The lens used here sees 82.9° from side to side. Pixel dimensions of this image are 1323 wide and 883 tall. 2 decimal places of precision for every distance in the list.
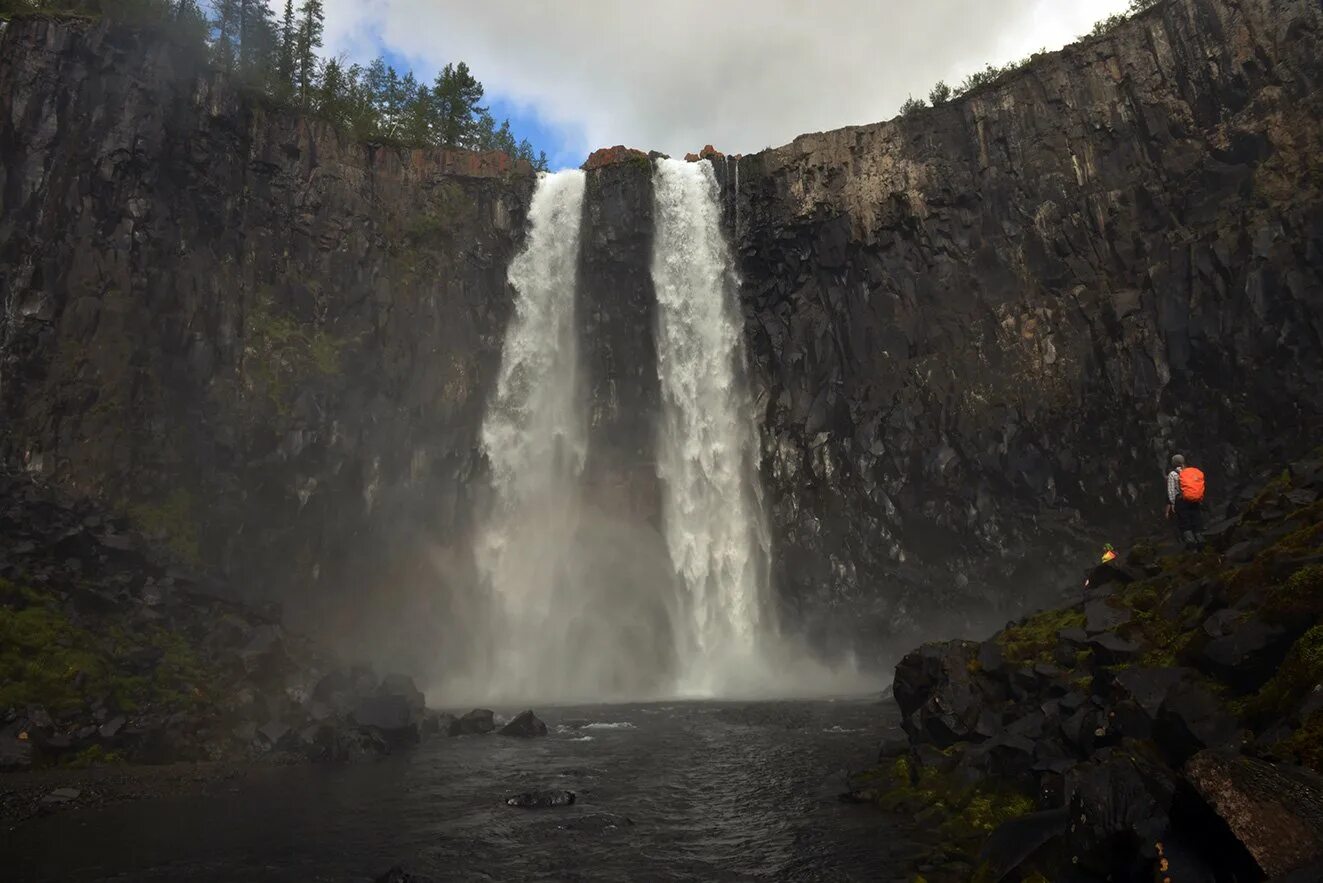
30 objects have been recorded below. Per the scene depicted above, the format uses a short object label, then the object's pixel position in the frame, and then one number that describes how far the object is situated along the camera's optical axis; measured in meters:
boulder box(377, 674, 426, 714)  24.80
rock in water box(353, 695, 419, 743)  21.72
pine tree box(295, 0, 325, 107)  51.21
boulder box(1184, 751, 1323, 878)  5.72
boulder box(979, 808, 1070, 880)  8.46
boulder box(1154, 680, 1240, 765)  8.43
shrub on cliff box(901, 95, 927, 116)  40.69
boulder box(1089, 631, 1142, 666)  12.05
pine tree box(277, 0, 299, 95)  45.02
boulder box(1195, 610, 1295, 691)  8.91
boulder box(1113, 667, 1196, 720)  9.67
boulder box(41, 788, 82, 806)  14.78
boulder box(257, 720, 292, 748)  21.11
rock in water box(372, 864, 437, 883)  10.16
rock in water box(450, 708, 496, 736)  23.64
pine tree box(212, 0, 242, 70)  48.91
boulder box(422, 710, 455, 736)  23.64
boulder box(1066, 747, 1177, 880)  7.41
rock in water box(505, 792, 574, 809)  14.42
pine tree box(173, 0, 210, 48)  36.22
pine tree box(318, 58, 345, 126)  43.63
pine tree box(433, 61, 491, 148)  56.22
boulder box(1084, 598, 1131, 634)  13.88
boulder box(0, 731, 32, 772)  16.97
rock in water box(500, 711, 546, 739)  22.72
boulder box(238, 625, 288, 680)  24.78
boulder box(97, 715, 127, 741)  18.91
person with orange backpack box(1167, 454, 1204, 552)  16.28
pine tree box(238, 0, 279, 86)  48.25
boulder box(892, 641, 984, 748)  14.14
